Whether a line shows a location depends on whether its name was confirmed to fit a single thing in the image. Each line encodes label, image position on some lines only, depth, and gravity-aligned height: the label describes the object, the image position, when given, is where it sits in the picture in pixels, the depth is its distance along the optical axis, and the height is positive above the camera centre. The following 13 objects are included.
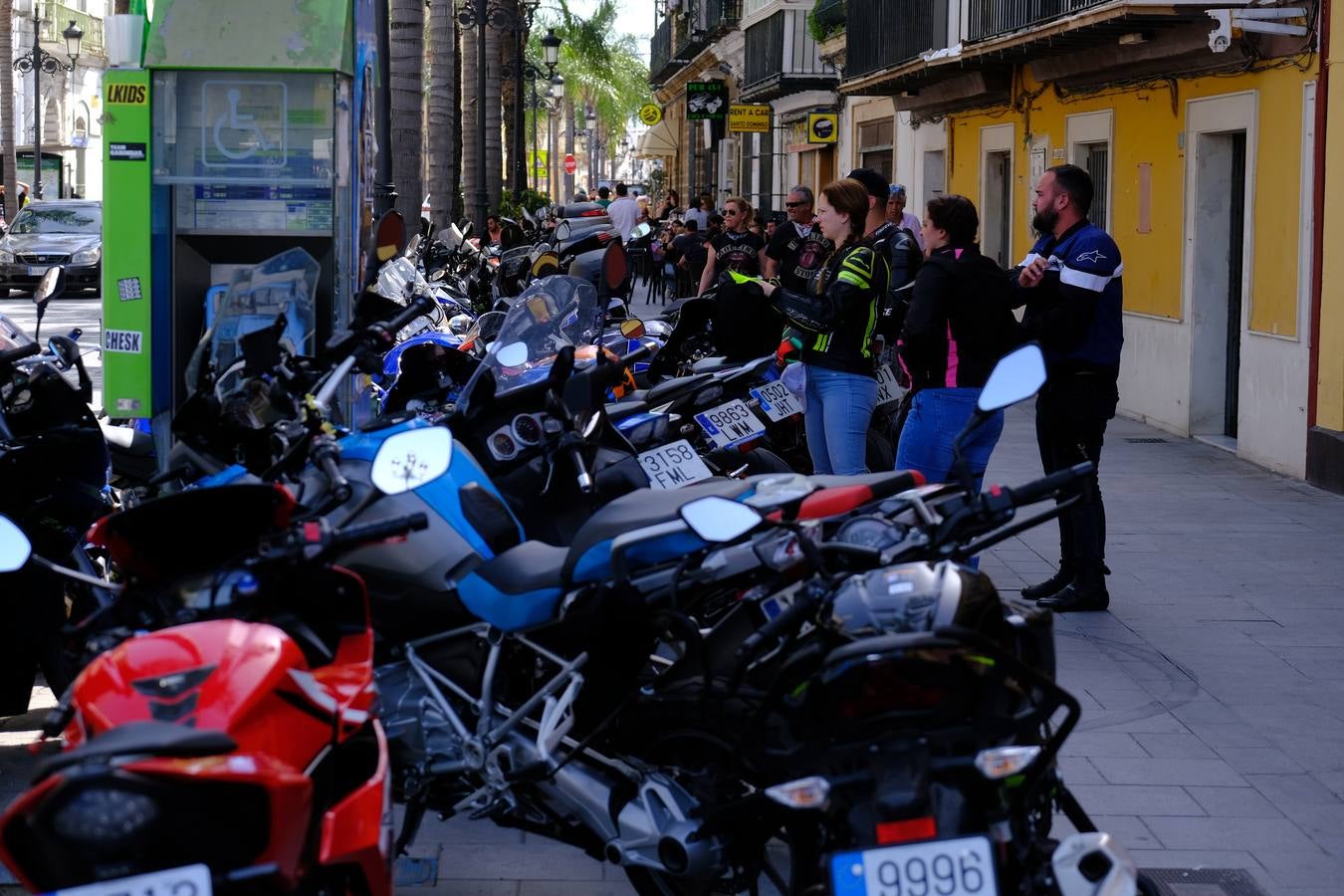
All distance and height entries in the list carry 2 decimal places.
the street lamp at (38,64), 45.31 +5.39
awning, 58.81 +4.10
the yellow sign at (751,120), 33.03 +2.71
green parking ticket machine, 7.97 +0.45
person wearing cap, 9.98 +0.13
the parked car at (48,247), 30.69 +0.38
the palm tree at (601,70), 45.66 +6.49
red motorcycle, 2.88 -0.73
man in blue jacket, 7.71 -0.23
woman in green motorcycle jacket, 8.17 -0.20
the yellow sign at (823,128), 28.28 +2.21
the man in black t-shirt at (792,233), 13.85 +0.32
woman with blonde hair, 15.83 +0.25
